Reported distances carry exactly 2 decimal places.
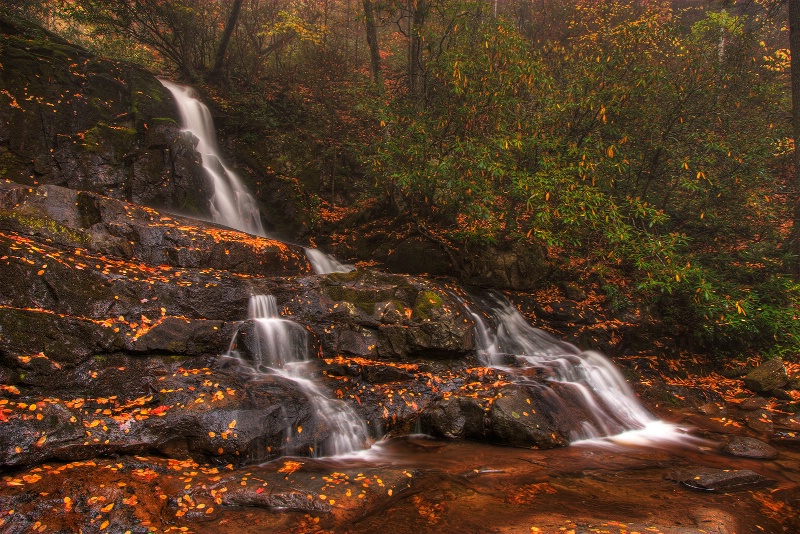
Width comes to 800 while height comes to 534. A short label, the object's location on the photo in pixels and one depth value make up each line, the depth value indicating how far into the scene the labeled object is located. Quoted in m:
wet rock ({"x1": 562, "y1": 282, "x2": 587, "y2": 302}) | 10.35
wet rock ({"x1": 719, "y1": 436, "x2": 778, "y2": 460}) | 5.94
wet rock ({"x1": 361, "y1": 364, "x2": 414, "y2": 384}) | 6.89
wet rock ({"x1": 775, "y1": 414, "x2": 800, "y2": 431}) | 6.96
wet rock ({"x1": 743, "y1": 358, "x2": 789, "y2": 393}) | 8.16
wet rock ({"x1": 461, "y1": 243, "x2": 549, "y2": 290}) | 10.64
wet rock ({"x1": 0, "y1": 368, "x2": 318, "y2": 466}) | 4.23
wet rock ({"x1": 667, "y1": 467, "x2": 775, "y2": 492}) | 4.86
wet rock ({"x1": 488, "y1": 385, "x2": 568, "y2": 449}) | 6.09
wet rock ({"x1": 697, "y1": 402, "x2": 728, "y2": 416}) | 7.77
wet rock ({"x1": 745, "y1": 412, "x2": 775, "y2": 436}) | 6.93
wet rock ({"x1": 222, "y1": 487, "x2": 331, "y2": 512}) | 4.04
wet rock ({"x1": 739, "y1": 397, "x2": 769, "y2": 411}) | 7.75
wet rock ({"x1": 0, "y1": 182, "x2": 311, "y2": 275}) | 6.81
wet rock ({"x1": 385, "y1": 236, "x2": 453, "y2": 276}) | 11.02
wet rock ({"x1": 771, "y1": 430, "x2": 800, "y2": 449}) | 6.43
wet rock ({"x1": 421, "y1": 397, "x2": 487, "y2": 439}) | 6.27
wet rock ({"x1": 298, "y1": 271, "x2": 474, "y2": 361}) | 7.47
